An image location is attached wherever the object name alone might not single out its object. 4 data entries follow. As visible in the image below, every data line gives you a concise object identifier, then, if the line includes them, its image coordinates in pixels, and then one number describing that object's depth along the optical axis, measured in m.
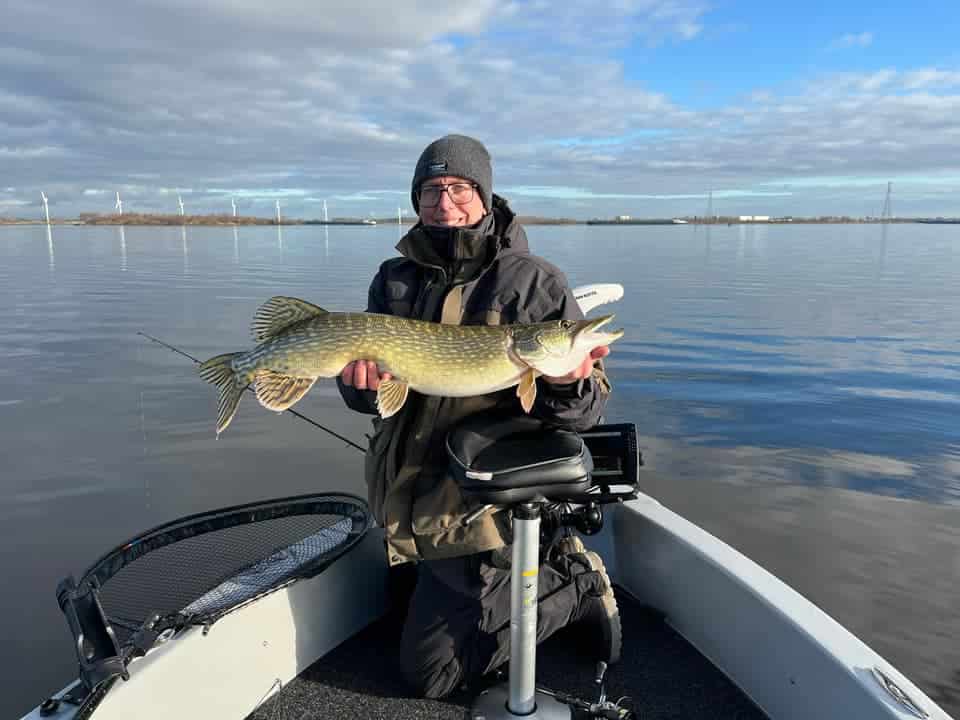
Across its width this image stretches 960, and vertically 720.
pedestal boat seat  2.16
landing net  2.96
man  2.81
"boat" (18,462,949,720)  2.21
